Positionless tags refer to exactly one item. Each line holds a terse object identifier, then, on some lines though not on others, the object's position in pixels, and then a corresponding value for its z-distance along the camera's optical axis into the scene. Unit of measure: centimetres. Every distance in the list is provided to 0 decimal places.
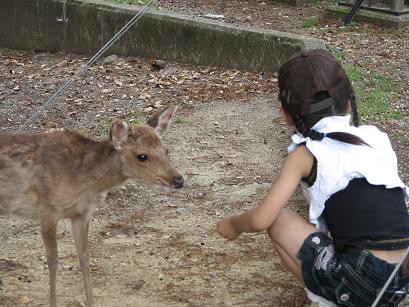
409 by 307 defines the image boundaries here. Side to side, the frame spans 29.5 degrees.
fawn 428
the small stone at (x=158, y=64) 895
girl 340
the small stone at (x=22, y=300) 444
